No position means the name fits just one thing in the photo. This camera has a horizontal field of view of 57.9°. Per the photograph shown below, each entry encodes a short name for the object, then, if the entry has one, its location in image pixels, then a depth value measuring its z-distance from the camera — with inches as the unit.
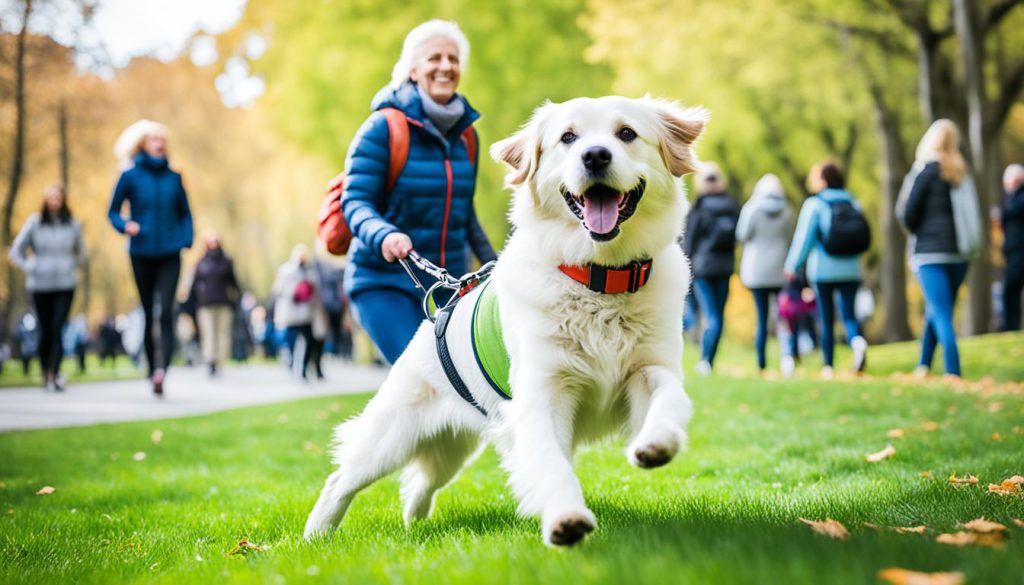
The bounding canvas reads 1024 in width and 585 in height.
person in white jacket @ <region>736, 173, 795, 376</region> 459.2
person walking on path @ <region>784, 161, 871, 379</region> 422.0
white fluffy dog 131.1
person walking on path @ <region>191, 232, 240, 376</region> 594.5
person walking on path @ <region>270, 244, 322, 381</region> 558.3
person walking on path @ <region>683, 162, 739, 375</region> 440.5
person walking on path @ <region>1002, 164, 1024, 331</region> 513.0
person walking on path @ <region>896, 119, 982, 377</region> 363.9
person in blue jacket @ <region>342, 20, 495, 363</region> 180.9
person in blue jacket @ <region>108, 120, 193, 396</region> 386.0
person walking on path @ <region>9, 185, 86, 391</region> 442.9
